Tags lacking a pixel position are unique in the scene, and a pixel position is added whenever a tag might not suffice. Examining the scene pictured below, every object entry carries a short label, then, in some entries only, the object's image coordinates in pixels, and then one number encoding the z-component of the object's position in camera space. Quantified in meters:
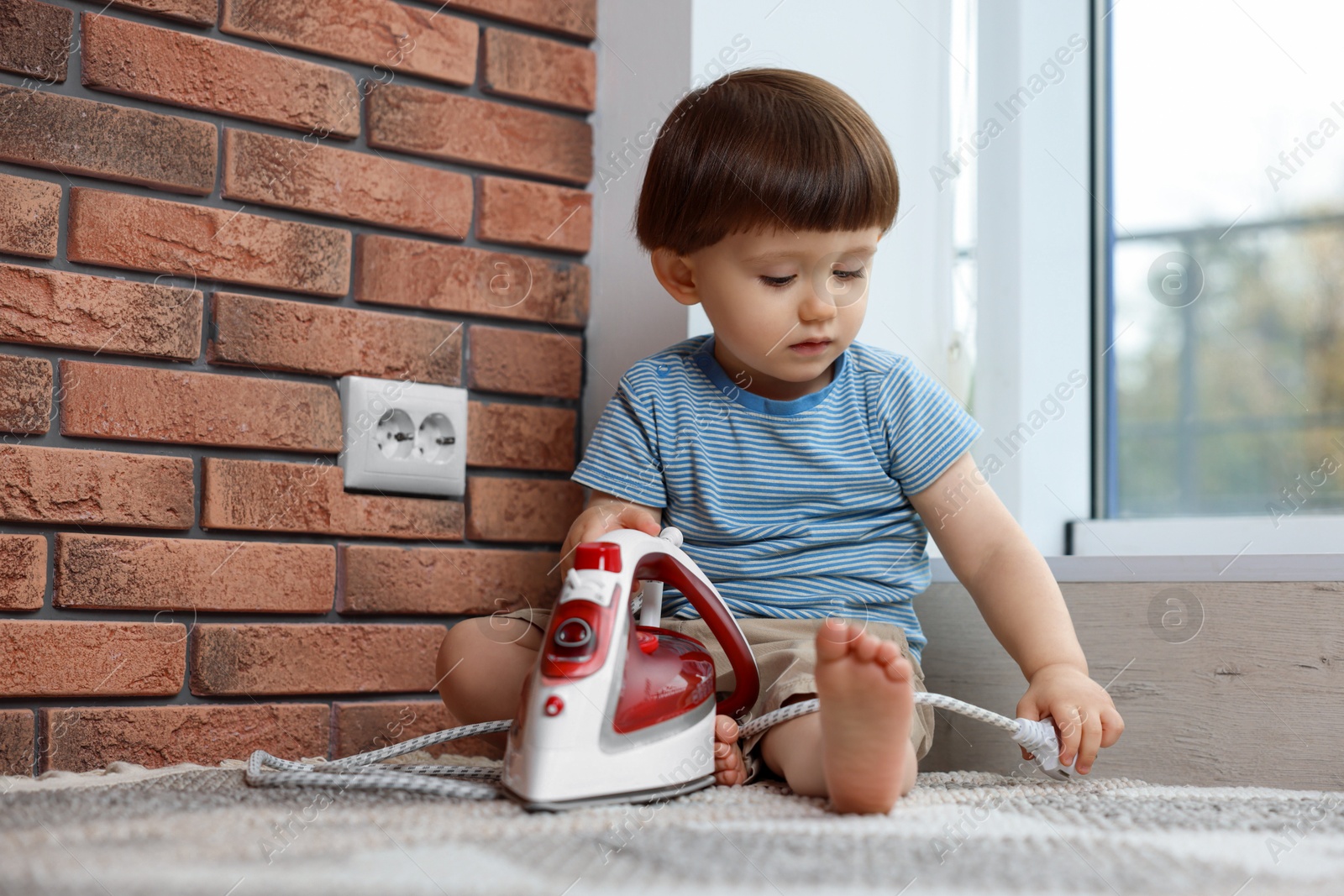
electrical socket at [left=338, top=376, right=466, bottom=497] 1.20
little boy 1.02
